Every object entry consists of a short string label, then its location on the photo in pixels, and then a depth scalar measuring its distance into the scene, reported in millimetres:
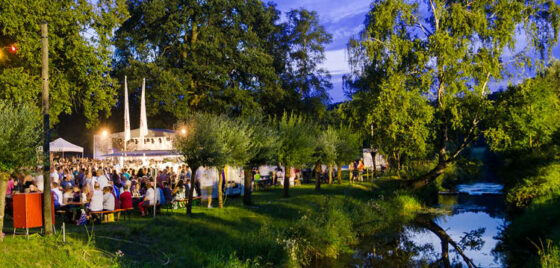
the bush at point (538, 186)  21594
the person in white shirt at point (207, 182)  21014
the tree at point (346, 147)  34906
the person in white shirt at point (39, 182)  17939
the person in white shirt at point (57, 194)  16078
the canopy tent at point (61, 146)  29812
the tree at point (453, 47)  25297
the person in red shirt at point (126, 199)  16953
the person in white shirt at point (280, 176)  34584
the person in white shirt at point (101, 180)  17345
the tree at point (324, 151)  30538
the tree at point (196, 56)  36031
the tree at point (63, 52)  19828
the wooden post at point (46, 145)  12477
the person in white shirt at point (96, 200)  15422
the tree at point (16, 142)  11133
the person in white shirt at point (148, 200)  17625
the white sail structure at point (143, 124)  26500
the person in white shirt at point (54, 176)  19175
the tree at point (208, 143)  17703
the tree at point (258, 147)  21438
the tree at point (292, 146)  25531
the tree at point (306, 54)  43062
